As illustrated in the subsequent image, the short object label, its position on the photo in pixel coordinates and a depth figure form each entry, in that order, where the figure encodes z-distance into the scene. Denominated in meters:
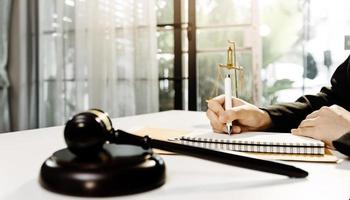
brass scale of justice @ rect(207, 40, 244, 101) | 2.35
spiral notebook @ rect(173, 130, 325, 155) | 0.60
